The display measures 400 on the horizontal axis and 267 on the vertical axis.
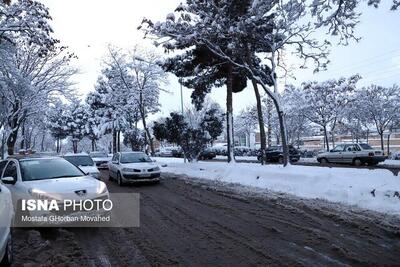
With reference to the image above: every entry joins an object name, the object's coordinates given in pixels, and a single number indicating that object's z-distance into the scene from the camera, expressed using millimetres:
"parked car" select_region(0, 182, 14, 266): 4727
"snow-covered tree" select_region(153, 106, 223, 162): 25531
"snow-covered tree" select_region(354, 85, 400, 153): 39781
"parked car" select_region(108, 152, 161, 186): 16500
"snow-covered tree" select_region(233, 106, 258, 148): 61844
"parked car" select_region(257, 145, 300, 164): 32844
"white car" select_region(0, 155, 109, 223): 7676
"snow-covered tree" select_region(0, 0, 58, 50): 19219
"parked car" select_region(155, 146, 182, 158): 56000
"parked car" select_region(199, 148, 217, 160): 46438
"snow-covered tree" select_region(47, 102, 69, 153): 71125
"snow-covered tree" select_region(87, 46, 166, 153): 41562
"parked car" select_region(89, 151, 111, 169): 30078
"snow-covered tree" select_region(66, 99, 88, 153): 71812
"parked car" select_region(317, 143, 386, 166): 25156
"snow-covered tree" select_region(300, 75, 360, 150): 39531
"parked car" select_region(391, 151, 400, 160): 30498
